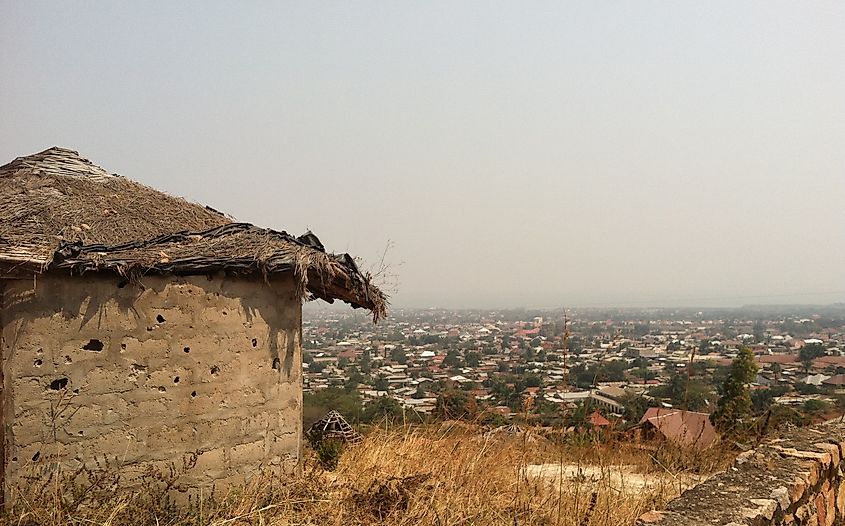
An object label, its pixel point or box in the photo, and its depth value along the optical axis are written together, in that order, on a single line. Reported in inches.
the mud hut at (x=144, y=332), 164.6
